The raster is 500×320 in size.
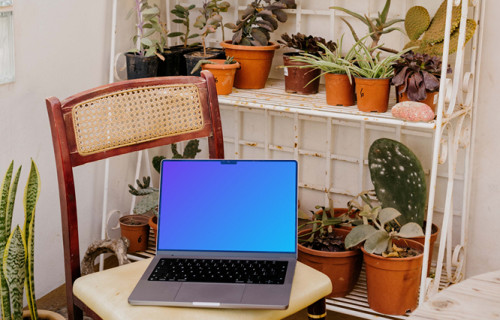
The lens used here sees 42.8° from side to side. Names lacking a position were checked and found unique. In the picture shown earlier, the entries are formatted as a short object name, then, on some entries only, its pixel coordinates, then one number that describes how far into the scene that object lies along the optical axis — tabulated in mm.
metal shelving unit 1986
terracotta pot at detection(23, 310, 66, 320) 1945
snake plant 1721
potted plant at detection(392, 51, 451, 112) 1871
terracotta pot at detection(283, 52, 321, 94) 2156
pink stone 1824
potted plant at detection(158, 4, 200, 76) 2375
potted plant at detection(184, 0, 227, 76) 2258
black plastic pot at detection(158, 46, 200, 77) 2375
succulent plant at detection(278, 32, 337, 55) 2178
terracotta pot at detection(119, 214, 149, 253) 2515
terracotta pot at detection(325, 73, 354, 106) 2008
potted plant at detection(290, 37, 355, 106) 2008
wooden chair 1472
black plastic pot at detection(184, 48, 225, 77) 2270
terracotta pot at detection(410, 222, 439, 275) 2145
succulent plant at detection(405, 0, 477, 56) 1969
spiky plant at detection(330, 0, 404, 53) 2047
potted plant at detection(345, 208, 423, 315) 2043
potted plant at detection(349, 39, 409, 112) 1923
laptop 1579
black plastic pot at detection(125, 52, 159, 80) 2273
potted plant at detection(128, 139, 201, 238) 2320
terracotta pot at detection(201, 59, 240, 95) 2170
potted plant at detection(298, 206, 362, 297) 2158
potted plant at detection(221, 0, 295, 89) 2230
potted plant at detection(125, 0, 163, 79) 2270
